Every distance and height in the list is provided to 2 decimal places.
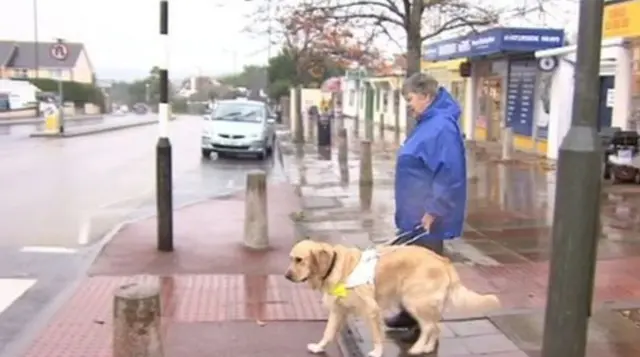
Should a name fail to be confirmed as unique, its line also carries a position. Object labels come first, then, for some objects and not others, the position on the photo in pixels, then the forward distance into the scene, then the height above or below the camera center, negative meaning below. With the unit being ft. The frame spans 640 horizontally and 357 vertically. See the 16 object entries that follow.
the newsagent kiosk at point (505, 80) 71.51 +1.34
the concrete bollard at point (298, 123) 95.70 -4.32
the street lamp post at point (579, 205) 11.80 -1.70
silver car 73.61 -4.28
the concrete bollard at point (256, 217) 28.94 -4.82
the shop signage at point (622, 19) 52.11 +5.26
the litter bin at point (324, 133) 89.56 -5.11
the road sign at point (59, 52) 105.90 +4.34
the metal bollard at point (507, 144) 68.08 -4.58
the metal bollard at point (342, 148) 65.00 -4.94
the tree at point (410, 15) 42.27 +4.28
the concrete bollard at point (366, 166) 49.70 -4.95
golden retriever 15.75 -4.01
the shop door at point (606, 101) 60.69 -0.55
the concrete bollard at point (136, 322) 12.57 -3.86
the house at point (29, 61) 309.20 +9.05
